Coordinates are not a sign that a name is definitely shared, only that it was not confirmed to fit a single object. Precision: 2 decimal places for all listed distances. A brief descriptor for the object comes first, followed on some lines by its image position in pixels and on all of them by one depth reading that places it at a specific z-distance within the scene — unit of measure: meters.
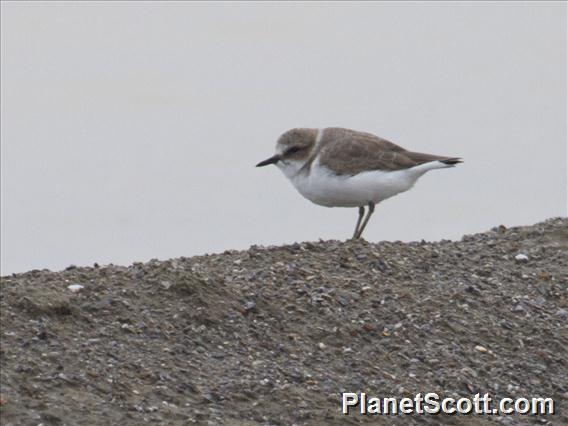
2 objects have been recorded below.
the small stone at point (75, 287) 10.16
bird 13.16
